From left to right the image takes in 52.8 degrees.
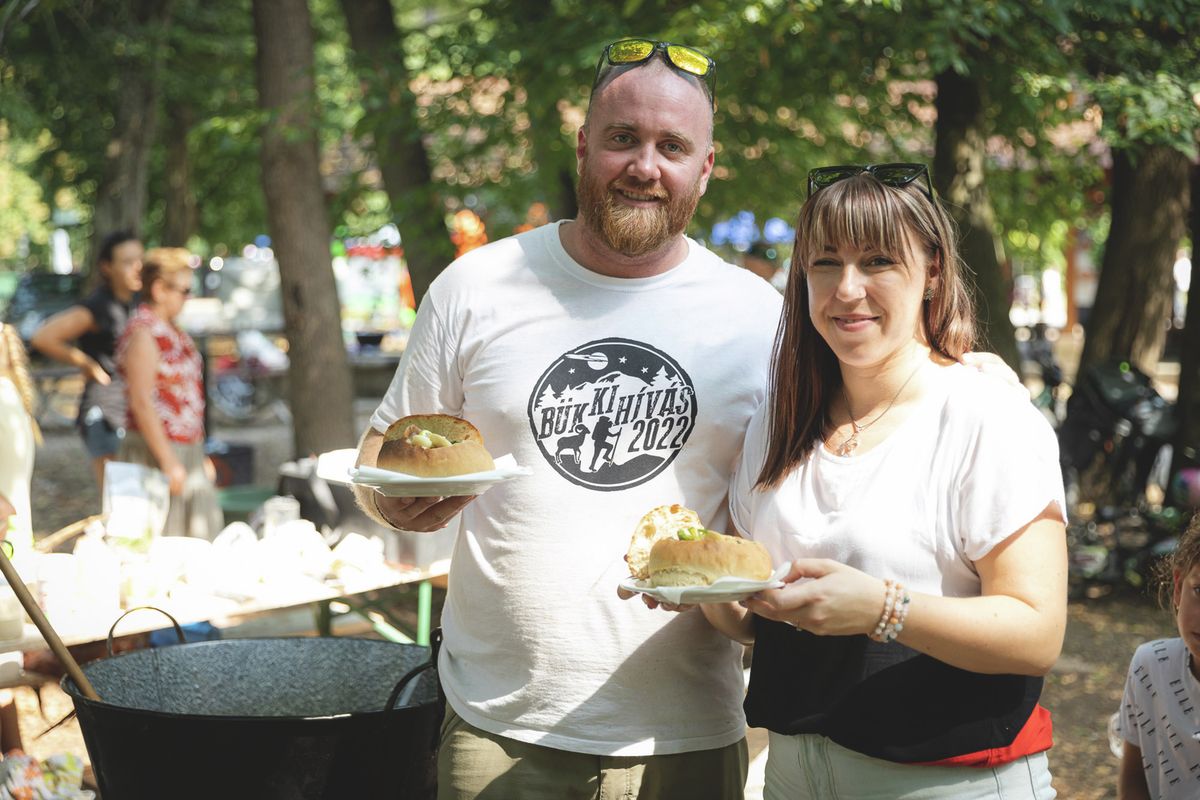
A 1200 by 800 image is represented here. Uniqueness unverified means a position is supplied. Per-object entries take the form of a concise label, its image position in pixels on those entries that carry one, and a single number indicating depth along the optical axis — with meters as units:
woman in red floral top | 6.27
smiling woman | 1.91
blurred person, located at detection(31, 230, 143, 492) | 7.18
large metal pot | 2.87
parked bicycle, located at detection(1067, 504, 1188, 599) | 7.62
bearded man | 2.42
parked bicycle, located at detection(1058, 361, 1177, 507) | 8.01
